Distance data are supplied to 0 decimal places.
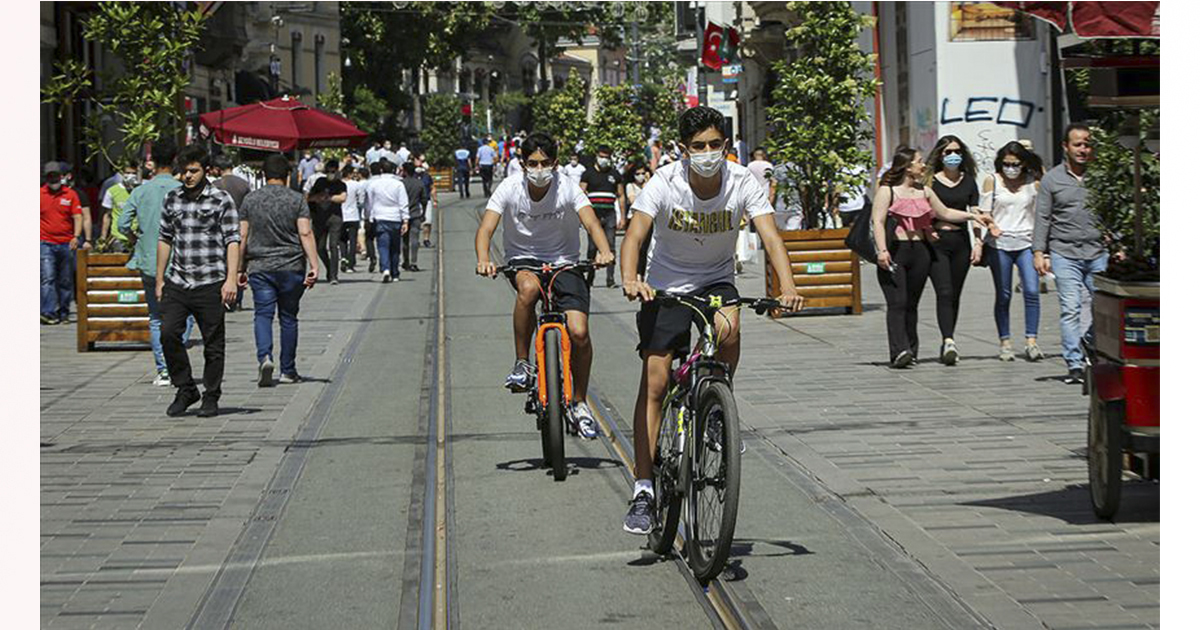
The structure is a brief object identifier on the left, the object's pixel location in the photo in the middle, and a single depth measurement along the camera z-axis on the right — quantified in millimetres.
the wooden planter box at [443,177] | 68912
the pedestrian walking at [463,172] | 56344
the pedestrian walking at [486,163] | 56062
